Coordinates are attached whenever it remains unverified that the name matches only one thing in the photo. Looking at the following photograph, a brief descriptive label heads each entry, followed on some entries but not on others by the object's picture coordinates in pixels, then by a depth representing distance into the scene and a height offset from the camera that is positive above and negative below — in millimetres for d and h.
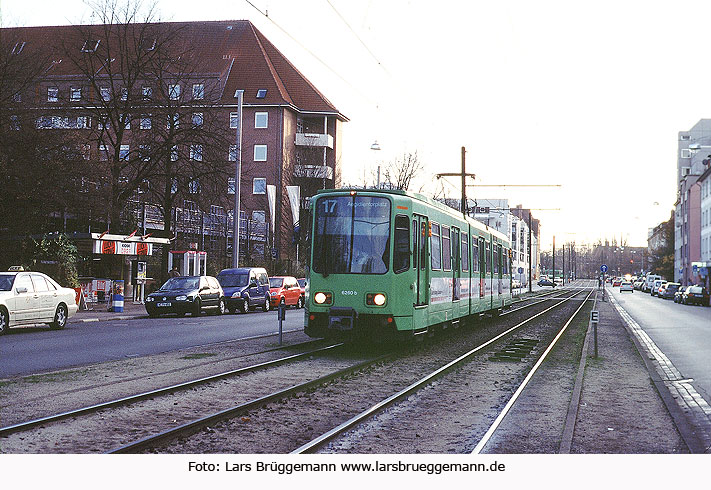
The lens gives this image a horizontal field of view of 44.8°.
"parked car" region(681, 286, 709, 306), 54719 -751
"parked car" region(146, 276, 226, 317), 30422 -687
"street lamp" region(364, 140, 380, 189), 44188 +6867
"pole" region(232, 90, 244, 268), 36625 +4006
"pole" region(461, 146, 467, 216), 41375 +4910
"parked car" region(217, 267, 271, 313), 34438 -390
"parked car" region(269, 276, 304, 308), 38969 -550
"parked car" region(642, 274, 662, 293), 94500 +274
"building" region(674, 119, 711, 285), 80312 +7693
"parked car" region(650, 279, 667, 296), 81250 -322
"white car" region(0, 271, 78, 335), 20750 -633
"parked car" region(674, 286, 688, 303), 59766 -710
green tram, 16016 +291
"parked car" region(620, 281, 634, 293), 99431 -328
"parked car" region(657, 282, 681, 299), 68625 -533
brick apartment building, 36188 +6563
